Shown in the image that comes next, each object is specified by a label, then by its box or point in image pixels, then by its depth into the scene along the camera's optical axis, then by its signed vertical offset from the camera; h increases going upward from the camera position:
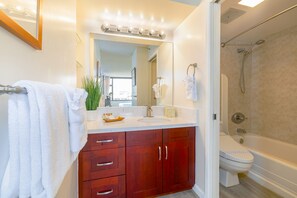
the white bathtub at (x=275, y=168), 1.65 -0.88
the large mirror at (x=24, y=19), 0.45 +0.31
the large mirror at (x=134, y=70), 2.06 +0.45
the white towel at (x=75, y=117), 0.66 -0.08
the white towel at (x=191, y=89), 1.68 +0.13
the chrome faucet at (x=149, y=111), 2.15 -0.17
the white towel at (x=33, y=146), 0.41 -0.14
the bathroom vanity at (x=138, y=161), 1.39 -0.64
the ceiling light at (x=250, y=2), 1.60 +1.10
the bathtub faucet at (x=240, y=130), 2.74 -0.59
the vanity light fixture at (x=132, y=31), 2.01 +1.01
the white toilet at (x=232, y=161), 1.67 -0.73
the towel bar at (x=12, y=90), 0.37 +0.03
